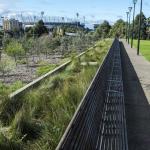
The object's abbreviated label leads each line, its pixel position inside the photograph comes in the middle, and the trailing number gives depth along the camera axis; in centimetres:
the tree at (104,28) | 5663
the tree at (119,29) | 5542
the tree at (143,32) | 5116
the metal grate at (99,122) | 177
